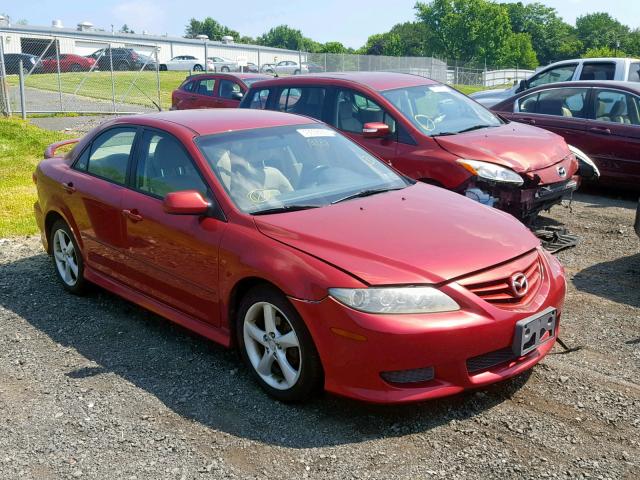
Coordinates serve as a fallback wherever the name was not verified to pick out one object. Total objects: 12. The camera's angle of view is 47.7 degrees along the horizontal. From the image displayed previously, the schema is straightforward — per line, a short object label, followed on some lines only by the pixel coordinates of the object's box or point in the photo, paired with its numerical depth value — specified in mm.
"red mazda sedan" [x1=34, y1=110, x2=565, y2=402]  3693
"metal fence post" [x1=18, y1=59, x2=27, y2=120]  17775
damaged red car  7117
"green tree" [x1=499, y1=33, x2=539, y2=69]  94375
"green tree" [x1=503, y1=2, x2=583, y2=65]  117062
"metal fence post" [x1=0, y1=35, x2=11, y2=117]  18417
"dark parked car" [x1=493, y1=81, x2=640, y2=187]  9422
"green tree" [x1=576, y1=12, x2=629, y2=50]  106312
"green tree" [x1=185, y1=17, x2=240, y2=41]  142000
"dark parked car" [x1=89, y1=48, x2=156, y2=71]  37906
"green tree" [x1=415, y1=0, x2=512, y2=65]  94188
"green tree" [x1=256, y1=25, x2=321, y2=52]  153375
